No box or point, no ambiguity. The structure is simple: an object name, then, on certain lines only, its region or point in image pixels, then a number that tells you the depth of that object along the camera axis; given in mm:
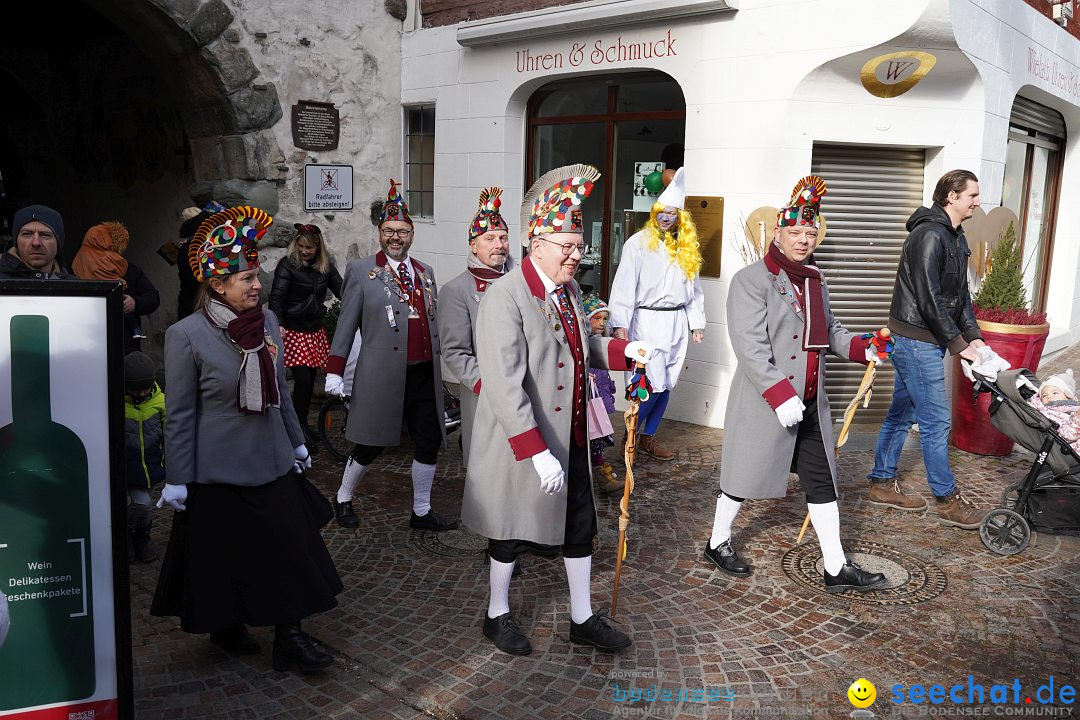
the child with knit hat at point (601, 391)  6234
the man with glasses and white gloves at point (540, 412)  3793
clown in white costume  6984
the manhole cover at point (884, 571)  4777
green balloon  8805
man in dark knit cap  5184
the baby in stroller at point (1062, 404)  5258
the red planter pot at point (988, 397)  7238
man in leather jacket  5703
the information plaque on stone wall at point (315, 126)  9562
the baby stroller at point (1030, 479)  5336
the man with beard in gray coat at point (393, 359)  5484
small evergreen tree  7391
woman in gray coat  3678
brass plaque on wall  8055
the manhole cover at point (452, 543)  5307
